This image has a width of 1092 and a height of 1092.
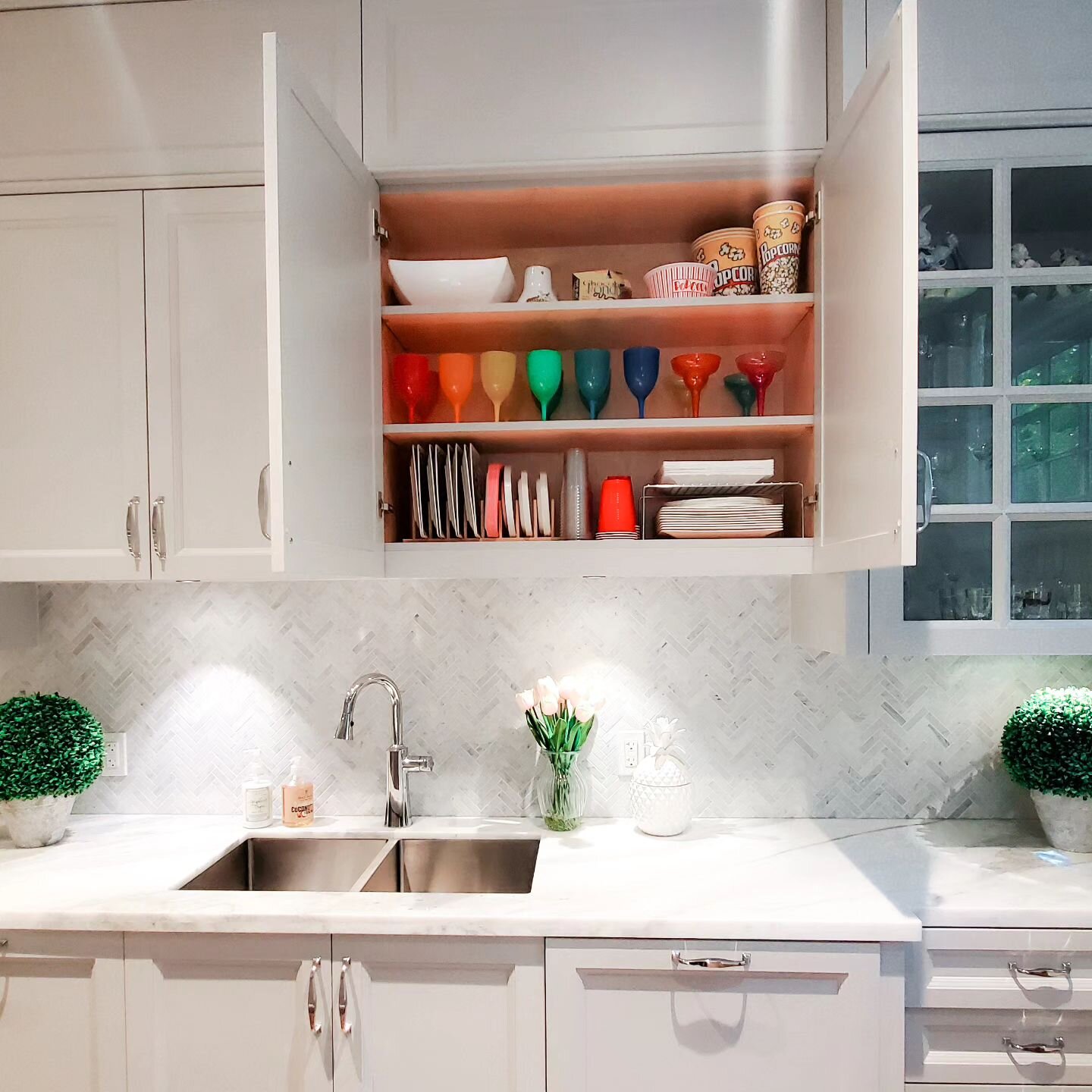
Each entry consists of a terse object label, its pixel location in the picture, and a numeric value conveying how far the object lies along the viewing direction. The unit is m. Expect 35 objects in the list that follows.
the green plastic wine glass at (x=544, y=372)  1.71
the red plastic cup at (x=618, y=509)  1.69
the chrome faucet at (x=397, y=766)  1.82
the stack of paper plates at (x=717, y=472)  1.62
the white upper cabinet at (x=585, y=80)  1.55
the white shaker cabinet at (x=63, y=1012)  1.40
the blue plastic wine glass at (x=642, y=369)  1.68
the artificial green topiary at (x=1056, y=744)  1.56
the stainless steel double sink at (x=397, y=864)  1.78
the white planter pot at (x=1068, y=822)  1.59
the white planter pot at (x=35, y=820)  1.69
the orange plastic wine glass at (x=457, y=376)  1.71
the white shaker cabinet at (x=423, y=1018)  1.36
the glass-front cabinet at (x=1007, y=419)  1.48
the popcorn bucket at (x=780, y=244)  1.62
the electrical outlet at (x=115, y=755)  1.94
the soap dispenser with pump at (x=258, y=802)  1.82
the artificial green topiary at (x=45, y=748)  1.65
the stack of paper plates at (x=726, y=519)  1.63
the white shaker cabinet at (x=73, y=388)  1.62
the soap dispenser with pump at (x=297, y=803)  1.82
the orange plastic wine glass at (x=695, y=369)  1.69
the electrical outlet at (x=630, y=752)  1.88
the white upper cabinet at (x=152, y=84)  1.59
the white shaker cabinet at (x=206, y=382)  1.61
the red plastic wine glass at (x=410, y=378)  1.71
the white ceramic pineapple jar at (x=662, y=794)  1.71
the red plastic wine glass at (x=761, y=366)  1.68
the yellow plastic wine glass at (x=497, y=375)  1.71
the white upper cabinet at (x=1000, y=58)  1.49
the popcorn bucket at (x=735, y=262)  1.67
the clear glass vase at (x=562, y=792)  1.75
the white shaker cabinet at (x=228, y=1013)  1.37
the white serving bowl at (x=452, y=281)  1.65
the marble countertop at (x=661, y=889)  1.33
